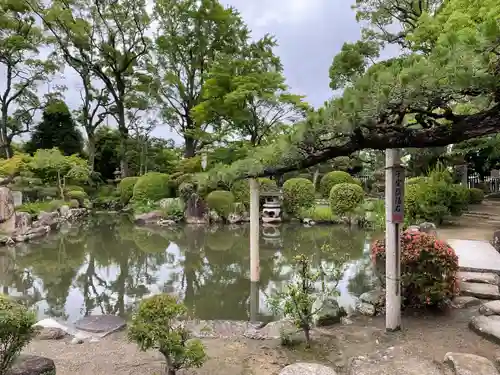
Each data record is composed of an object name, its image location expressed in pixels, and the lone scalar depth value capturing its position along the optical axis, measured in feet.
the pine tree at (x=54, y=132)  65.12
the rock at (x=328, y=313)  12.32
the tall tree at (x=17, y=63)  58.03
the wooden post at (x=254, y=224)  16.58
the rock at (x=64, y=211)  43.27
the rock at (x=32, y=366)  7.37
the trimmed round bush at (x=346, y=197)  36.42
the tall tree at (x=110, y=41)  60.80
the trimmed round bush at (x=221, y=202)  40.57
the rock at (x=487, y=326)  10.07
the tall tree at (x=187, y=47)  59.36
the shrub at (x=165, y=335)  8.02
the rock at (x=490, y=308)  11.45
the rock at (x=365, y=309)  13.03
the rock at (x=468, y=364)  8.04
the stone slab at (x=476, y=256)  15.39
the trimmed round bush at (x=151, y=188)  46.60
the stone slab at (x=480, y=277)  14.42
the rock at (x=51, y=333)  12.14
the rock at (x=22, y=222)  31.35
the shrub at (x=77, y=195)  49.16
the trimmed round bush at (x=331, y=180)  46.16
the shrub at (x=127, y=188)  51.88
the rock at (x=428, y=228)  20.02
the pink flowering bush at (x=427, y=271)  11.97
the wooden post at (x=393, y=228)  10.96
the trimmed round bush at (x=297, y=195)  40.65
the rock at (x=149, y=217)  41.75
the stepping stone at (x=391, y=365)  8.50
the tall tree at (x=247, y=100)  36.95
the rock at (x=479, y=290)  13.35
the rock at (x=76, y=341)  11.83
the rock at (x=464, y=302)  12.78
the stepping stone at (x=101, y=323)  13.03
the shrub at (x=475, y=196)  37.11
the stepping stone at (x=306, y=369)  8.16
